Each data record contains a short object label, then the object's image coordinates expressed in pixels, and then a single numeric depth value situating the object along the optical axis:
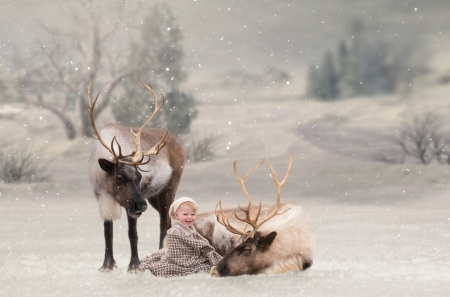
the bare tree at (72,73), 28.59
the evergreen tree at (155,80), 28.64
